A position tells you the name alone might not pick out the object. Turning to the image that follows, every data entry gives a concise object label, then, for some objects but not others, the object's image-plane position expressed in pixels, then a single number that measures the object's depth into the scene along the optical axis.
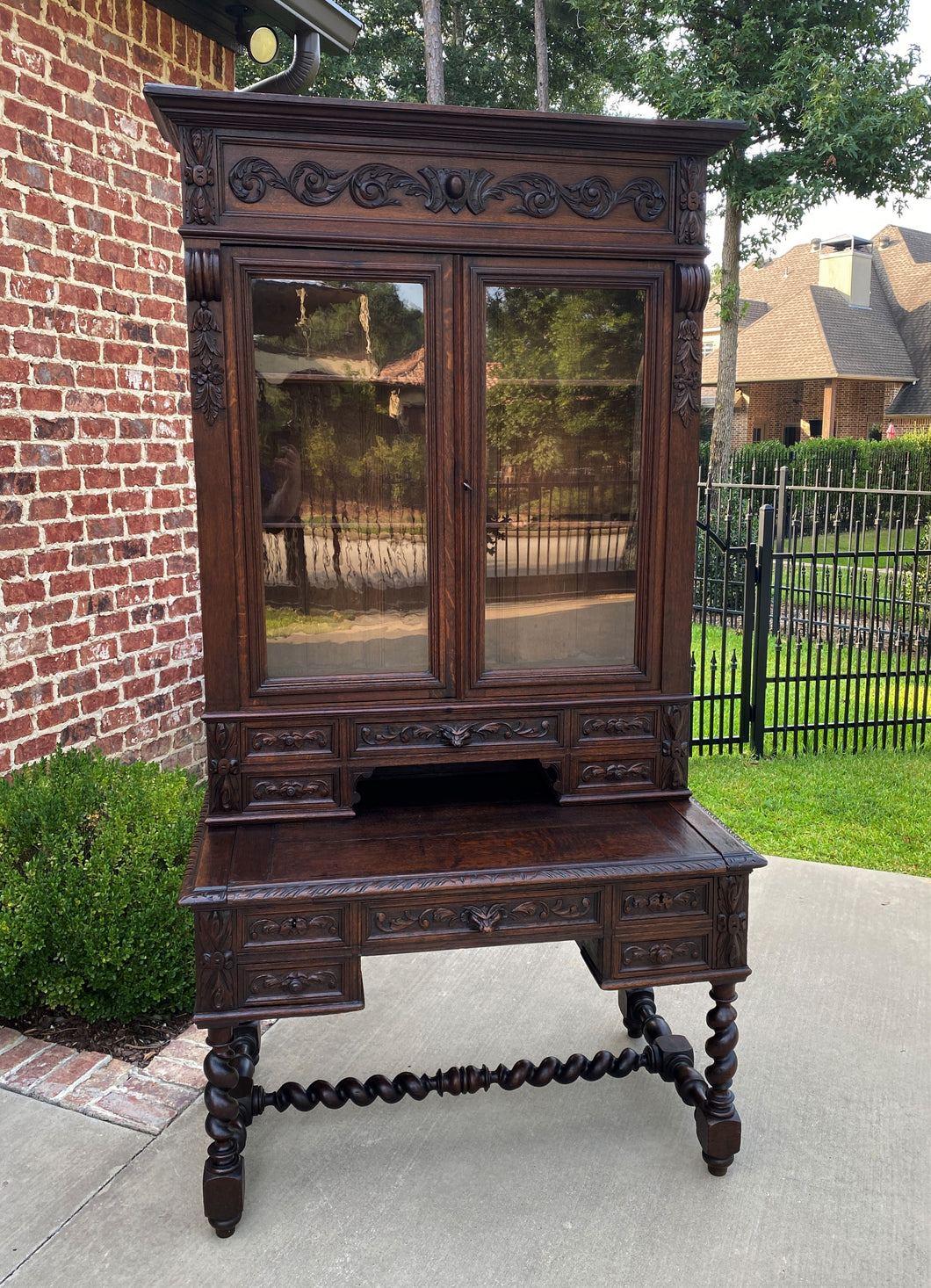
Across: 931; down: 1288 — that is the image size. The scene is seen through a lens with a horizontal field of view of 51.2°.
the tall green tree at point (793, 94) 11.45
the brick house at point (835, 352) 21.80
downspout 4.25
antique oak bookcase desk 2.10
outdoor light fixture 4.28
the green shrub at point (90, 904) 2.74
